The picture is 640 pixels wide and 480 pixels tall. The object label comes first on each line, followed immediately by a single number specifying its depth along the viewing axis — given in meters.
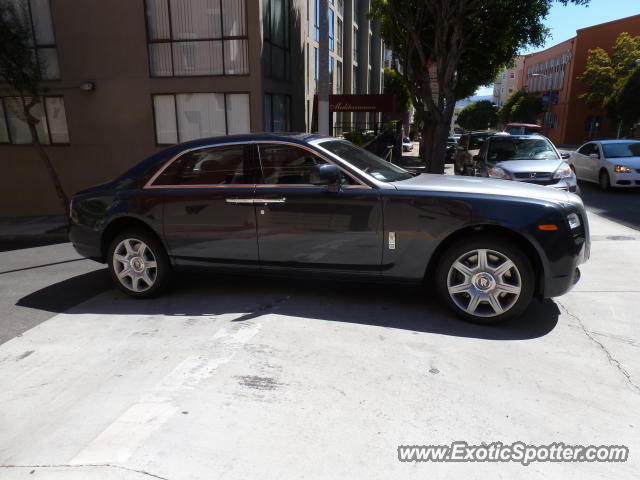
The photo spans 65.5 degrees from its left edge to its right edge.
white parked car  13.06
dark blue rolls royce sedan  4.12
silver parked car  9.46
